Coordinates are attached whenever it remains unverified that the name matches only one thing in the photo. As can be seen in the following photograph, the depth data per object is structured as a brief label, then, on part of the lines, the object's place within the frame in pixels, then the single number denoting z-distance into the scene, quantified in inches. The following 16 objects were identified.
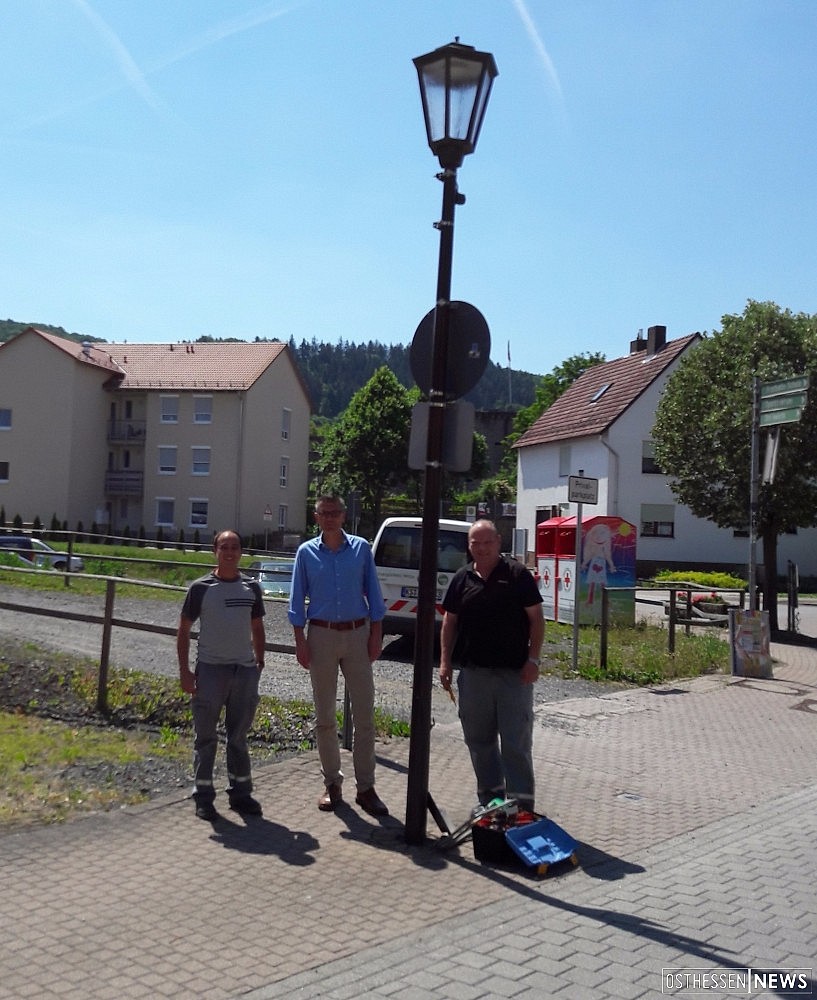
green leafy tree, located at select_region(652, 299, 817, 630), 855.1
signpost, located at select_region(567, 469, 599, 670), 535.2
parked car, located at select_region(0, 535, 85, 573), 927.1
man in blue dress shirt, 257.6
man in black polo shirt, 245.0
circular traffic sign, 247.1
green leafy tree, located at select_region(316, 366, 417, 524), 2613.2
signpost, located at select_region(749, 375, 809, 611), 562.3
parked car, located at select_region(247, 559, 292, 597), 641.0
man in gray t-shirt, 252.7
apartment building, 2356.1
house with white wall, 1754.4
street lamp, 238.7
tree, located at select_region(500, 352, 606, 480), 2652.6
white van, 565.3
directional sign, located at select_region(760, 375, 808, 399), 562.9
